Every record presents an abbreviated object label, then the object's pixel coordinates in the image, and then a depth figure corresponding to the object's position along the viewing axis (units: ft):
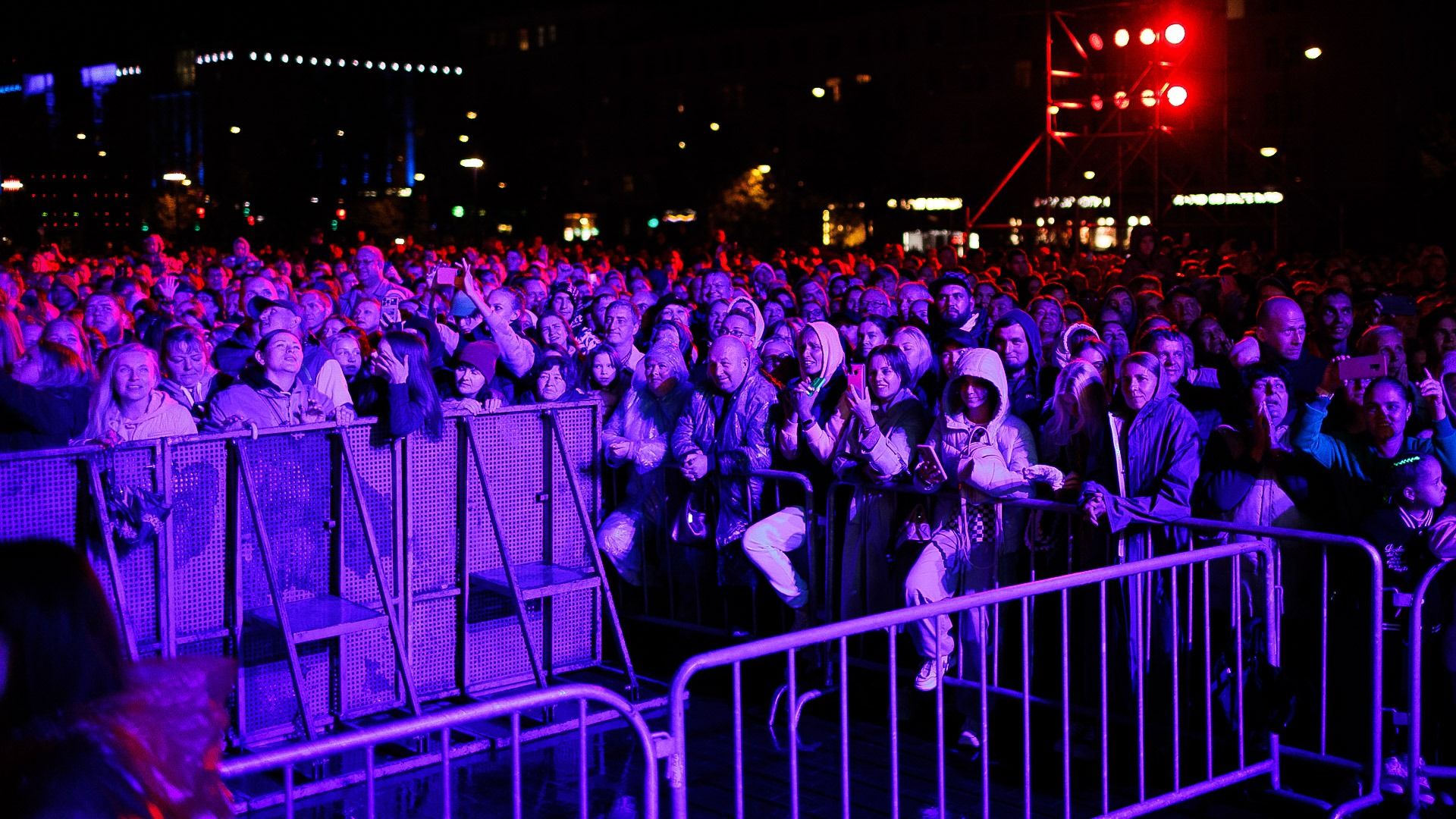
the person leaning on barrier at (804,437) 26.99
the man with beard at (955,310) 37.37
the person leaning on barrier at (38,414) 22.93
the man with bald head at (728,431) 28.14
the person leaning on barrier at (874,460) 25.80
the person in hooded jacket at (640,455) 29.71
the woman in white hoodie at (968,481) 23.97
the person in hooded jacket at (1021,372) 31.53
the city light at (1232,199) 185.76
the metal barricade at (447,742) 11.93
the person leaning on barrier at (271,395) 26.76
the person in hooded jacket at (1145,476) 22.35
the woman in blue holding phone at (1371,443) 22.72
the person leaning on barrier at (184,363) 29.32
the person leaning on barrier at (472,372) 30.66
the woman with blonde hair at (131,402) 24.57
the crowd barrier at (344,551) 22.68
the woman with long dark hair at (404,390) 25.07
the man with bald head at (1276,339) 28.17
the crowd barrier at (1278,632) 18.39
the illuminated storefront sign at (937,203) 263.70
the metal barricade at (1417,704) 20.54
